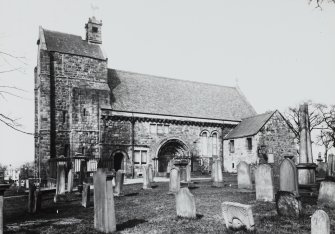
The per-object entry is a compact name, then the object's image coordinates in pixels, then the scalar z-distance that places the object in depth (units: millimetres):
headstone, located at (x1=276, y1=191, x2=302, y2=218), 8398
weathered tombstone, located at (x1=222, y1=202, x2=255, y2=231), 7035
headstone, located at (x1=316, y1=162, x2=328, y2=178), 23547
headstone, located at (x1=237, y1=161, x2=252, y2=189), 14500
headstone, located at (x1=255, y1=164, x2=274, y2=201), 11411
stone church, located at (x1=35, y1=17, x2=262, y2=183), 27297
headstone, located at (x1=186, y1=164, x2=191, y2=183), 18703
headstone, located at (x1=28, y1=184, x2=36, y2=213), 11484
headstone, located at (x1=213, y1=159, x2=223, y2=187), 17344
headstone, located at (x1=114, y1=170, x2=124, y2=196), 14841
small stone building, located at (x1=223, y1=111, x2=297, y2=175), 30312
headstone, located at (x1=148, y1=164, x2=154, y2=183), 18383
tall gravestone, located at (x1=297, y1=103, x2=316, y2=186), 14250
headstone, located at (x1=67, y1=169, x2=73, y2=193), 16314
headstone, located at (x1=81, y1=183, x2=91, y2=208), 11922
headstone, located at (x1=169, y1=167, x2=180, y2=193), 14375
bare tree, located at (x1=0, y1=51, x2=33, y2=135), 6243
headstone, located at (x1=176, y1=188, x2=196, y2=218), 8781
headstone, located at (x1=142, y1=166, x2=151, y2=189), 17422
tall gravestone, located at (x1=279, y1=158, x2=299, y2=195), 11164
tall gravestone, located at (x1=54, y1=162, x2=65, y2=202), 15022
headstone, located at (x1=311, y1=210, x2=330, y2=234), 5340
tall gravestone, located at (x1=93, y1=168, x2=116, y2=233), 7617
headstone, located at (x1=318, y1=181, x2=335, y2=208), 9953
